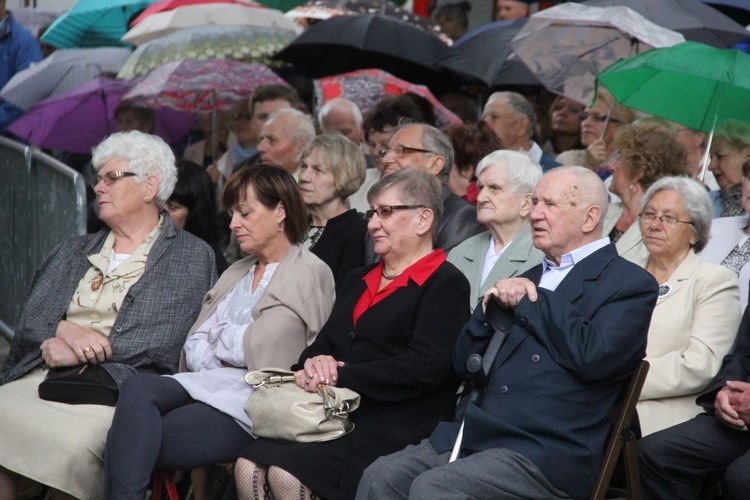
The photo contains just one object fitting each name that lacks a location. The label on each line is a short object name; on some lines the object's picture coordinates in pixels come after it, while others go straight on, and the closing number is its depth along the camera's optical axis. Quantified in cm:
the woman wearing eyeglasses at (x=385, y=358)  1035
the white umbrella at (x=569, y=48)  1702
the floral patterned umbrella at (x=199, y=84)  1839
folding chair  952
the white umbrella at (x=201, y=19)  2020
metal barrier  1439
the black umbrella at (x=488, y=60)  1875
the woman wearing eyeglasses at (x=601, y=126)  1627
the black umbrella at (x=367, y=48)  1977
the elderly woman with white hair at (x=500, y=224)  1205
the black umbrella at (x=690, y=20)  1664
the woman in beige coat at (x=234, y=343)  1078
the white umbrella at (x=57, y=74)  2014
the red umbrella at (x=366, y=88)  1864
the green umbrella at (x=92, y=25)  2269
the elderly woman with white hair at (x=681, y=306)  1097
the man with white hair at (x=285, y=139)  1656
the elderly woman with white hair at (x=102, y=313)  1133
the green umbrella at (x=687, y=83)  1354
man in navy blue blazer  940
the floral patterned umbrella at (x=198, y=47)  1906
